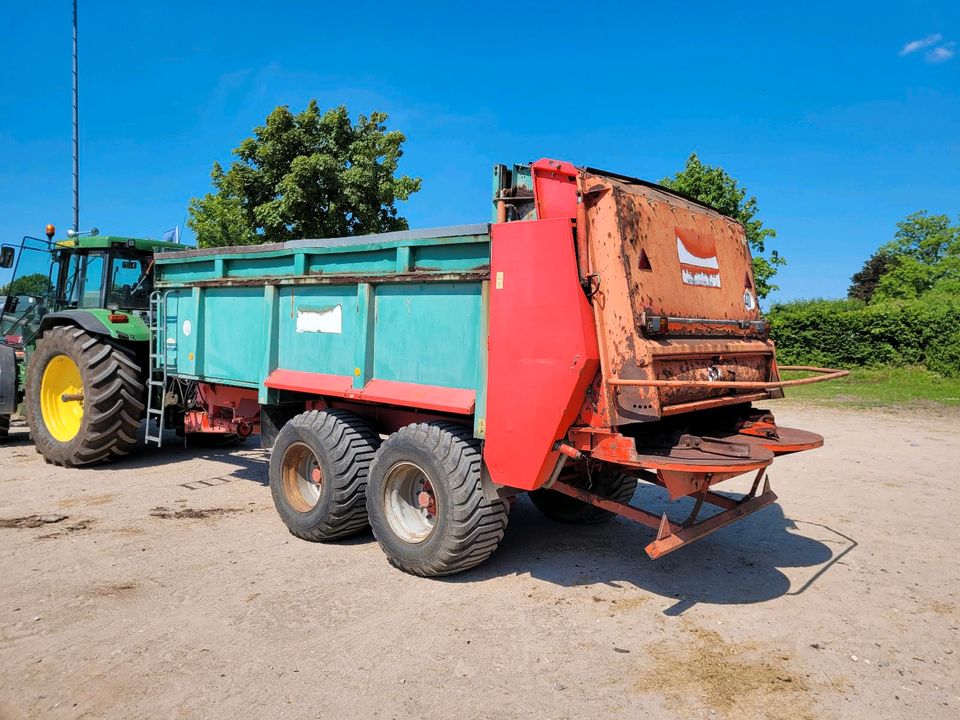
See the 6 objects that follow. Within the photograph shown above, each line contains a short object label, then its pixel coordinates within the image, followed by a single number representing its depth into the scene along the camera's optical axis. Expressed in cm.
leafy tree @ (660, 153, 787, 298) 2252
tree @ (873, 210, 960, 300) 4628
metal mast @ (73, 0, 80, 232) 1497
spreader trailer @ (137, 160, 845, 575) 392
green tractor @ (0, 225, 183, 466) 732
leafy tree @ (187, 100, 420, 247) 1691
